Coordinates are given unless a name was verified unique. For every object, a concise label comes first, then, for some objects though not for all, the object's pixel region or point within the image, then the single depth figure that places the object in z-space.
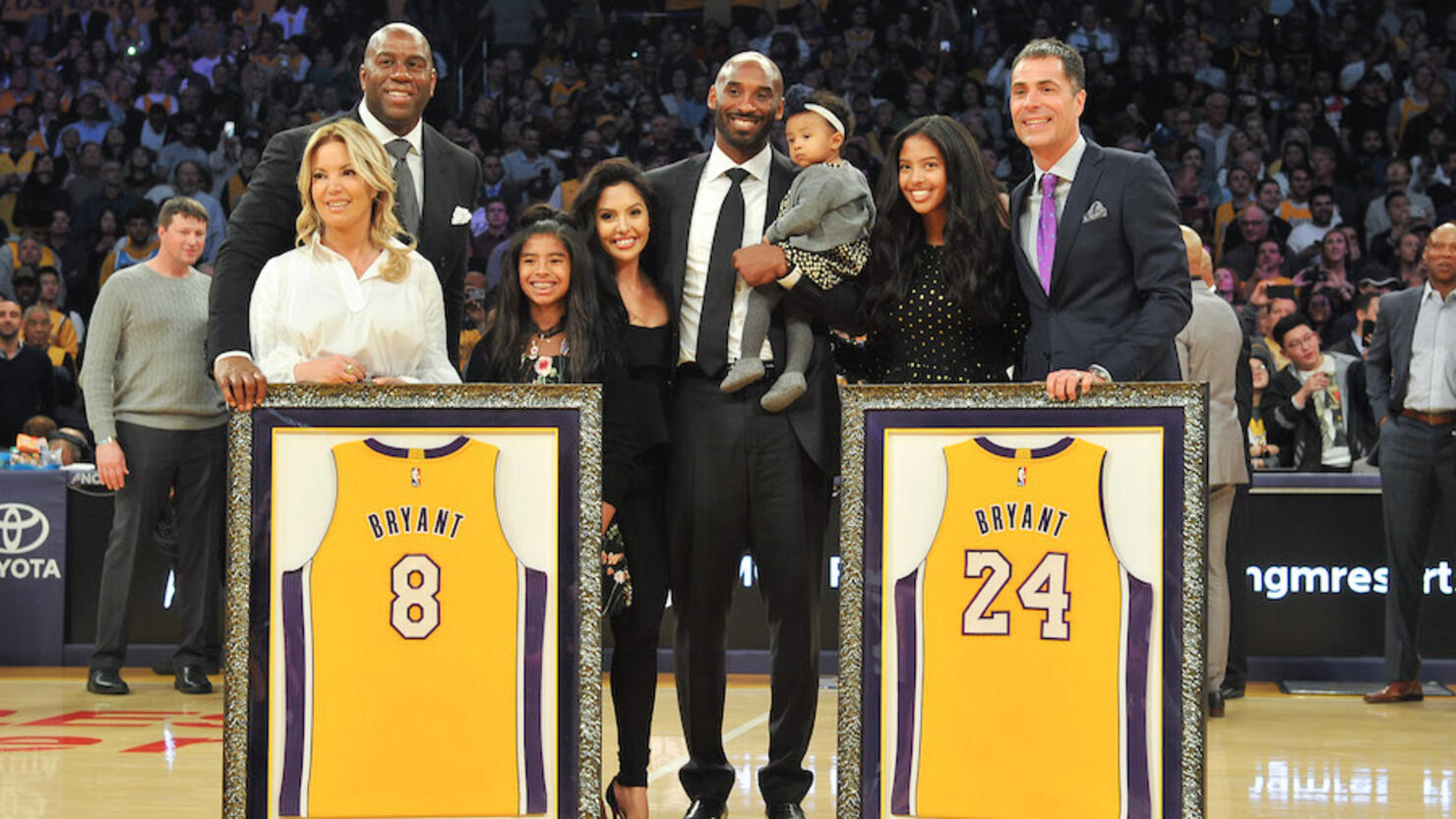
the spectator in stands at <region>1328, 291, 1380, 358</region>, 9.52
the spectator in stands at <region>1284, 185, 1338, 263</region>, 11.67
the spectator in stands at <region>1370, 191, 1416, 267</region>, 11.50
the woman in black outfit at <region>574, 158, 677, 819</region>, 4.09
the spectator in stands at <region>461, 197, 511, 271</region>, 12.32
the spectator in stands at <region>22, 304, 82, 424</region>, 10.09
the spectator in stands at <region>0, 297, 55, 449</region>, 8.76
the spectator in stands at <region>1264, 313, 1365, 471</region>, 8.00
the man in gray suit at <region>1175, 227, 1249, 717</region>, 6.25
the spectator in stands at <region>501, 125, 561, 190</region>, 13.26
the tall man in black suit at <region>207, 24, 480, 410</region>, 4.12
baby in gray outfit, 4.01
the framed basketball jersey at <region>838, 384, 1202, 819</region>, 3.54
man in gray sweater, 6.65
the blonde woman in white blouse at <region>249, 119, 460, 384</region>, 3.79
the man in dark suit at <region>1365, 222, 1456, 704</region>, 6.71
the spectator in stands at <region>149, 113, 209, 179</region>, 13.56
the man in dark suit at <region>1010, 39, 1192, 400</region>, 3.75
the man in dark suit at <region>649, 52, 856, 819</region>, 4.09
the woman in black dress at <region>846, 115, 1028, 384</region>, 3.91
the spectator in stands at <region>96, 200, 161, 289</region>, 12.25
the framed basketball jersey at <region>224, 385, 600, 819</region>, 3.59
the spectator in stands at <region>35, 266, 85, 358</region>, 11.05
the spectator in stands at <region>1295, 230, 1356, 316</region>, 10.92
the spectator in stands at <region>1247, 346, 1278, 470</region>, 7.77
